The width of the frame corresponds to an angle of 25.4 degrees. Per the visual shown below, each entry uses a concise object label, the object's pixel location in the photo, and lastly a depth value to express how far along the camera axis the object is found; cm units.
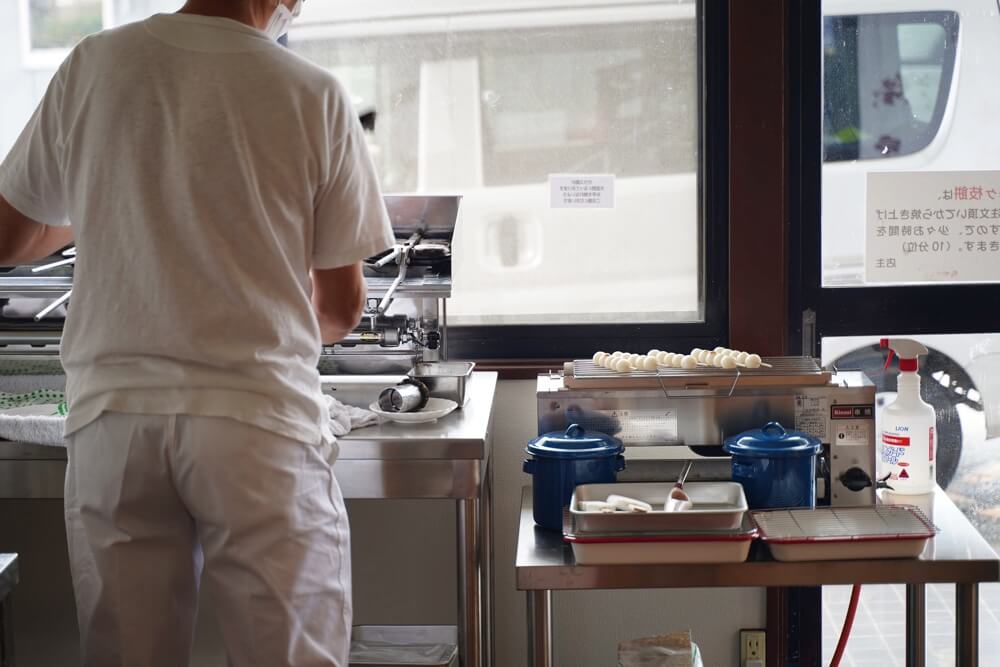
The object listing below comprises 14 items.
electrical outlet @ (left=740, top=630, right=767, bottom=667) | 417
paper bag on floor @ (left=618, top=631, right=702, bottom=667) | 376
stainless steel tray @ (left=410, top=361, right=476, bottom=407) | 377
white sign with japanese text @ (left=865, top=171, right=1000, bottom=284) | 410
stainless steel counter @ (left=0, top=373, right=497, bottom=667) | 356
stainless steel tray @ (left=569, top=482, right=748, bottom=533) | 333
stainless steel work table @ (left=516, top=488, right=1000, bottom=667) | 335
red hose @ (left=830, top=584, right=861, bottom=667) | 384
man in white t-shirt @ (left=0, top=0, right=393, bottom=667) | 306
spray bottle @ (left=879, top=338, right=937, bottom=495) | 369
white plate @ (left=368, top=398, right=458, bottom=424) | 365
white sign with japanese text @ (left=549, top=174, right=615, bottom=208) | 416
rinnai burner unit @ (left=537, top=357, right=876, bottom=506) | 364
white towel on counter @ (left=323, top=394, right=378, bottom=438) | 358
